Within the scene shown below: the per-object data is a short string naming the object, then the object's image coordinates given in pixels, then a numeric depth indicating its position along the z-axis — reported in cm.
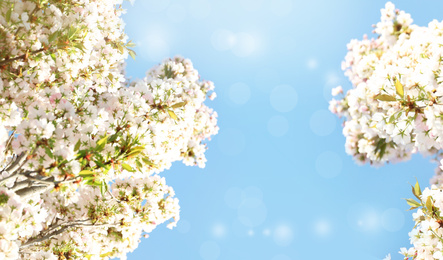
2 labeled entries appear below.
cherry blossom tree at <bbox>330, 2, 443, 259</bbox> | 306
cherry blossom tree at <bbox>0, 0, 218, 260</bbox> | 306
